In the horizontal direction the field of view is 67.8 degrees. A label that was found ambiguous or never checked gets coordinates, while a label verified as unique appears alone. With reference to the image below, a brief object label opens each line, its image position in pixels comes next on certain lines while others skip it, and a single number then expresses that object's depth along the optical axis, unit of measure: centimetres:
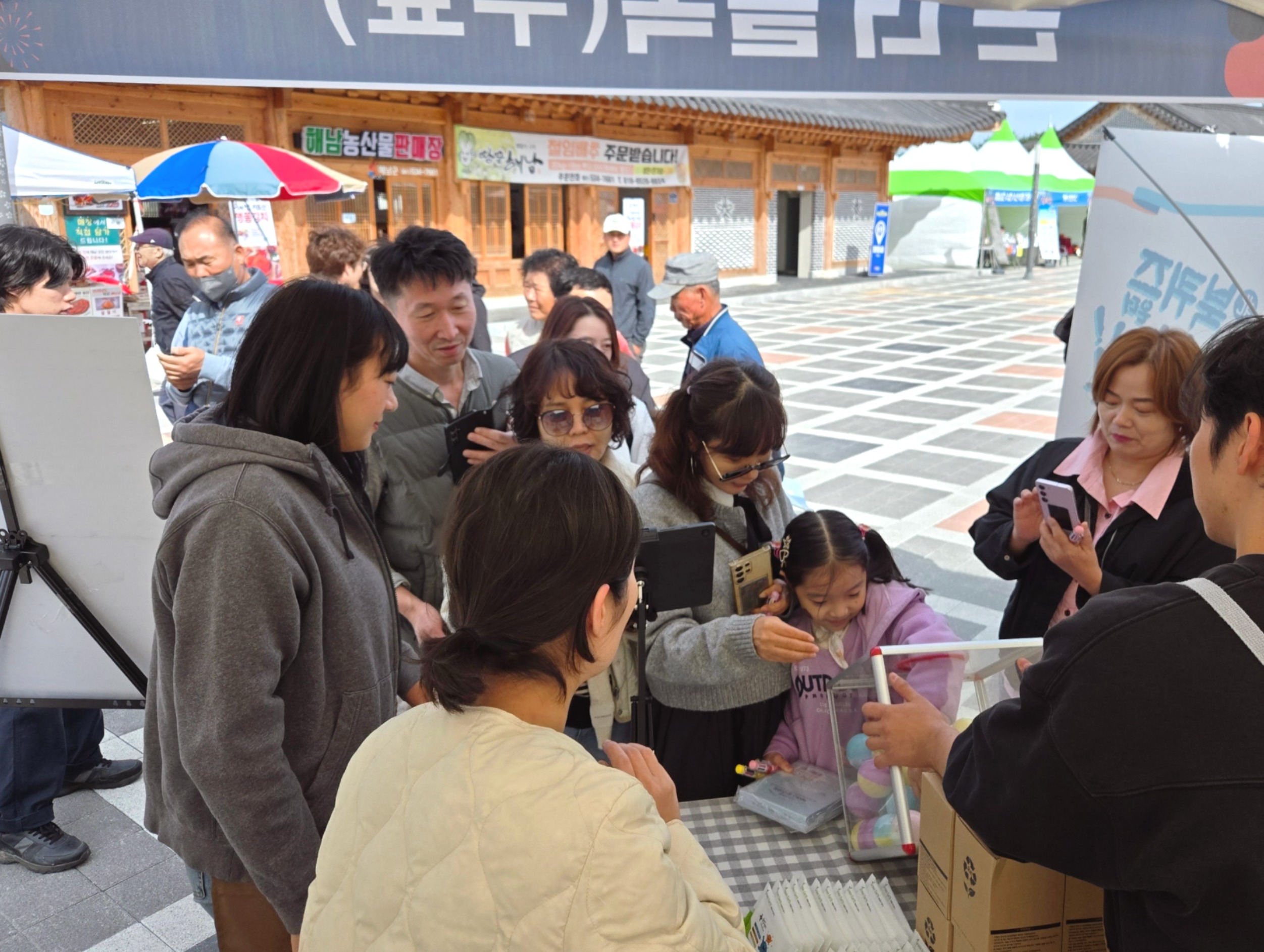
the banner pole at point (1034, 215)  2266
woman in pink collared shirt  215
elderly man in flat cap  442
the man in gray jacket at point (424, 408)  219
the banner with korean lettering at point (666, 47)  158
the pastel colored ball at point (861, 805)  170
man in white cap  782
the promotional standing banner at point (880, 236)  2377
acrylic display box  163
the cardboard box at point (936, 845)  138
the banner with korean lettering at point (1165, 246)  263
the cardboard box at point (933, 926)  139
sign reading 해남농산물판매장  1227
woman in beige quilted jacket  85
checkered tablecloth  163
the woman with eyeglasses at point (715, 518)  202
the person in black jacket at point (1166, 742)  91
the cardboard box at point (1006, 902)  128
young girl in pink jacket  201
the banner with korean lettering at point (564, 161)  1444
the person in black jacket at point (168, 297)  627
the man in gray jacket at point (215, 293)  416
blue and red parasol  719
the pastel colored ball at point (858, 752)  170
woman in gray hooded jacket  129
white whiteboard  209
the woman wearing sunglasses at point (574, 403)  220
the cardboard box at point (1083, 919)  132
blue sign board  2662
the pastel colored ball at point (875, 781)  168
